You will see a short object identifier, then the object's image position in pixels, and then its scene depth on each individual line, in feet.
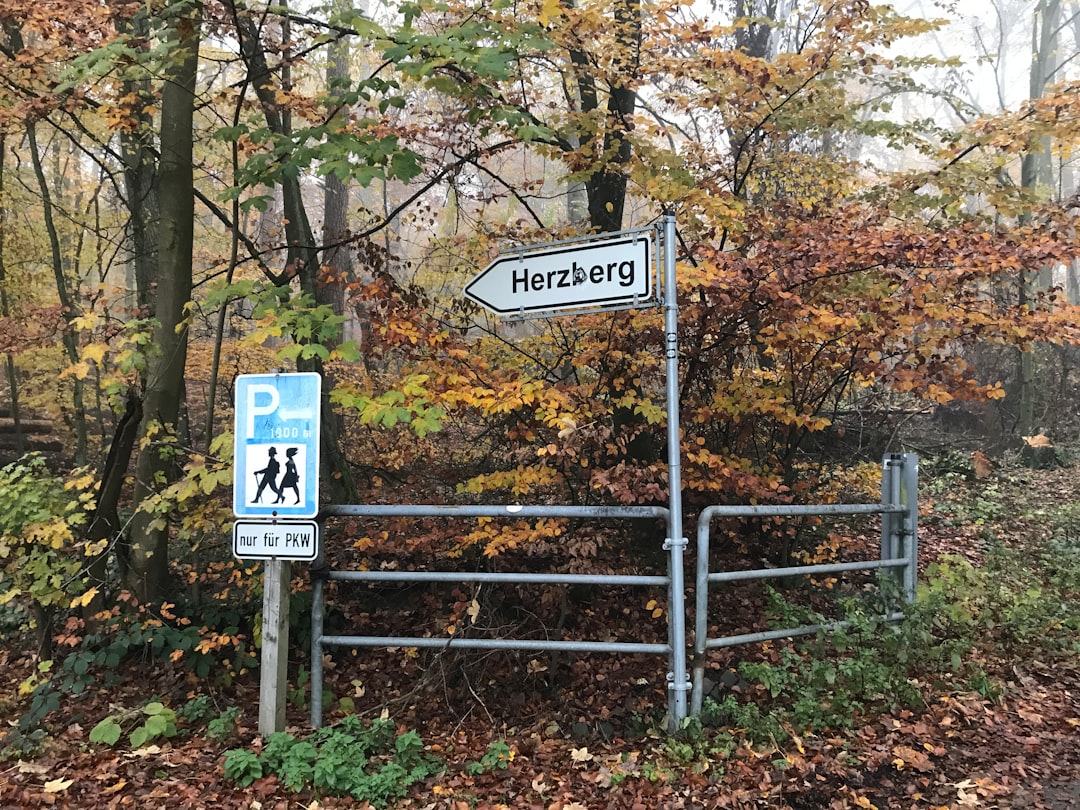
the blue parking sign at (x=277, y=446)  11.90
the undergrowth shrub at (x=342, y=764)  11.42
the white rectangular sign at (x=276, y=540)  11.96
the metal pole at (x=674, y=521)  12.03
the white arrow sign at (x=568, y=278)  12.11
